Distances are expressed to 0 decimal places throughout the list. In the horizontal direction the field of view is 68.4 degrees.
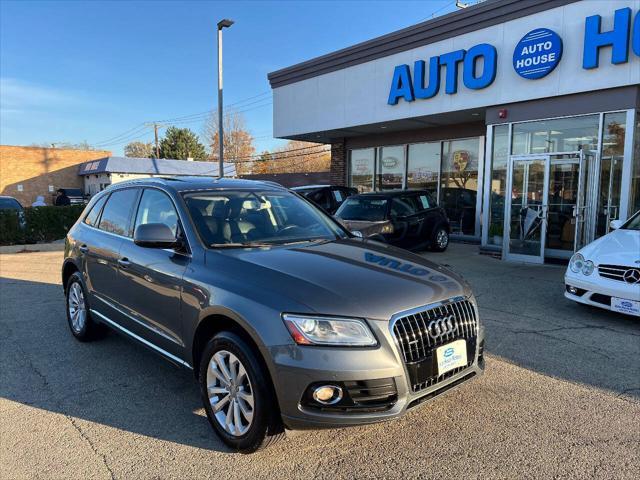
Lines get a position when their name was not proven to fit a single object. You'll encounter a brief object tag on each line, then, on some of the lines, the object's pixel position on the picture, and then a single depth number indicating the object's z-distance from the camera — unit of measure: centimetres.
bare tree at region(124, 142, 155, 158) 7981
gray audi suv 256
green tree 6197
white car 532
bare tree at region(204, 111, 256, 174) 5909
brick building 3684
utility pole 5894
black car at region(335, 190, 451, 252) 1022
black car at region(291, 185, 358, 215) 1403
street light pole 1614
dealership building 929
